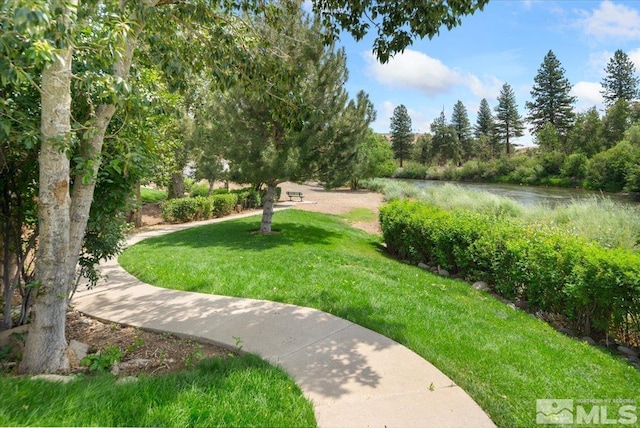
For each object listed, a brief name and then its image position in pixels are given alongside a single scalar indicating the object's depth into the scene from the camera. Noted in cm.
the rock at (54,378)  224
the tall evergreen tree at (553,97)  4725
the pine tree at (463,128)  6462
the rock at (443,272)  672
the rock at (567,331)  421
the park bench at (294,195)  2251
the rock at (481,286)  570
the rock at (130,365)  275
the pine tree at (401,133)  6819
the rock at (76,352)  278
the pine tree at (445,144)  6144
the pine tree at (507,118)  5618
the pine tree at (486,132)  5861
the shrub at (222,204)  1529
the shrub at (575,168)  3384
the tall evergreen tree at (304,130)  868
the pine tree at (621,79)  4328
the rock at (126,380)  233
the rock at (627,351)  370
